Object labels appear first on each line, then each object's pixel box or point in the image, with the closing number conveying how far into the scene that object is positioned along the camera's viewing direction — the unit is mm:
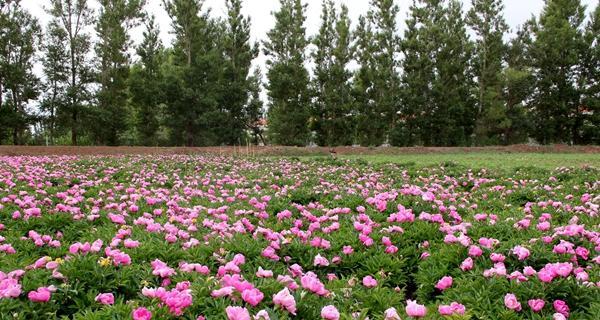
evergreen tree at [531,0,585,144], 36719
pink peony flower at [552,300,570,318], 2508
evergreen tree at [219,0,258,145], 35250
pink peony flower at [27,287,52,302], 2367
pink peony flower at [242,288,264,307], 2150
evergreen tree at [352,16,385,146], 36906
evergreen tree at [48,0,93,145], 32562
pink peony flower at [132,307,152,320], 2010
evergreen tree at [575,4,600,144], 36344
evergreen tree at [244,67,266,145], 38438
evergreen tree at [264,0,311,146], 35938
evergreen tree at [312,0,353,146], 36438
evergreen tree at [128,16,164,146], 33906
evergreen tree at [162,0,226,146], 33344
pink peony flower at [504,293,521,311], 2457
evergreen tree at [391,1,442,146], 36500
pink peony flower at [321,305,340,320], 1980
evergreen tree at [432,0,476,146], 37188
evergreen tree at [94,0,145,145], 33906
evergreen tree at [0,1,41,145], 31328
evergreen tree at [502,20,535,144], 37219
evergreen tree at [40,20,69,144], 32438
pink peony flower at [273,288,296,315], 2188
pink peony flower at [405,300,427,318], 2076
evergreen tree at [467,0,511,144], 37312
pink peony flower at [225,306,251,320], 1899
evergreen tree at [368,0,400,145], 36531
